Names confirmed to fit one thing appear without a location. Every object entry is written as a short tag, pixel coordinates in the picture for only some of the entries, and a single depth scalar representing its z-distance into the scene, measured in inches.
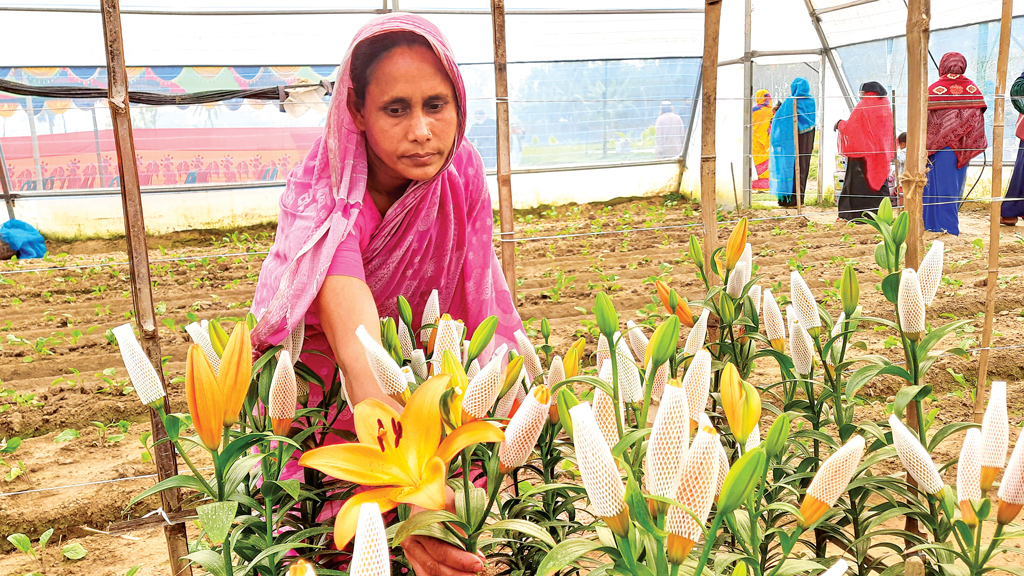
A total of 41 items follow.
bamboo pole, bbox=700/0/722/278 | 59.2
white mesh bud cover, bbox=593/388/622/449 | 29.1
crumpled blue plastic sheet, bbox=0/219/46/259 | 248.8
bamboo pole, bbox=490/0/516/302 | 76.2
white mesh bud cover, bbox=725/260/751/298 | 46.5
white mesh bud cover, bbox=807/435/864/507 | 25.3
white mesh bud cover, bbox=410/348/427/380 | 37.4
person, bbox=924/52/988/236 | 226.4
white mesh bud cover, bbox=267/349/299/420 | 32.9
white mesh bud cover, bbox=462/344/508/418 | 28.2
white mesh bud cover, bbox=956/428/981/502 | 26.9
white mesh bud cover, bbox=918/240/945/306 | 34.9
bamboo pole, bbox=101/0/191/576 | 49.3
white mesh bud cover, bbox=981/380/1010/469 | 27.6
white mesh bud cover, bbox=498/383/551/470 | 28.0
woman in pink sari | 41.8
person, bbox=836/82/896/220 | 263.4
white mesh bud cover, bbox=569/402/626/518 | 21.1
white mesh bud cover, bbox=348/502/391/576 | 17.3
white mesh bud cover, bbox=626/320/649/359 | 41.4
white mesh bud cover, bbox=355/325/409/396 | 29.9
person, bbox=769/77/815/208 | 304.3
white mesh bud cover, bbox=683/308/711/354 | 43.4
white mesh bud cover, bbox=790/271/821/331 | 40.6
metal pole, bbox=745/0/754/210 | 304.2
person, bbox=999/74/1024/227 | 242.4
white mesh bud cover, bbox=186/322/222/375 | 36.1
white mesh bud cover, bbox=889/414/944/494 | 28.1
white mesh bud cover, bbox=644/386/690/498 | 21.7
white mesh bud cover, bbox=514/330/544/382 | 42.4
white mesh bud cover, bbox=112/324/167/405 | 29.7
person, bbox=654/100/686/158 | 333.7
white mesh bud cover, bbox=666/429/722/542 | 21.3
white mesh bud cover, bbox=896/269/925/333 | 33.9
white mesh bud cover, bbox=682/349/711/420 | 30.8
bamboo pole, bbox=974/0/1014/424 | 69.6
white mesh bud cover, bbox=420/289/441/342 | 44.4
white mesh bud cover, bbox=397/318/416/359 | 41.7
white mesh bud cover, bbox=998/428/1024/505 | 25.8
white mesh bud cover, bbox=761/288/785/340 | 41.7
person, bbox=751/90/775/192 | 308.3
